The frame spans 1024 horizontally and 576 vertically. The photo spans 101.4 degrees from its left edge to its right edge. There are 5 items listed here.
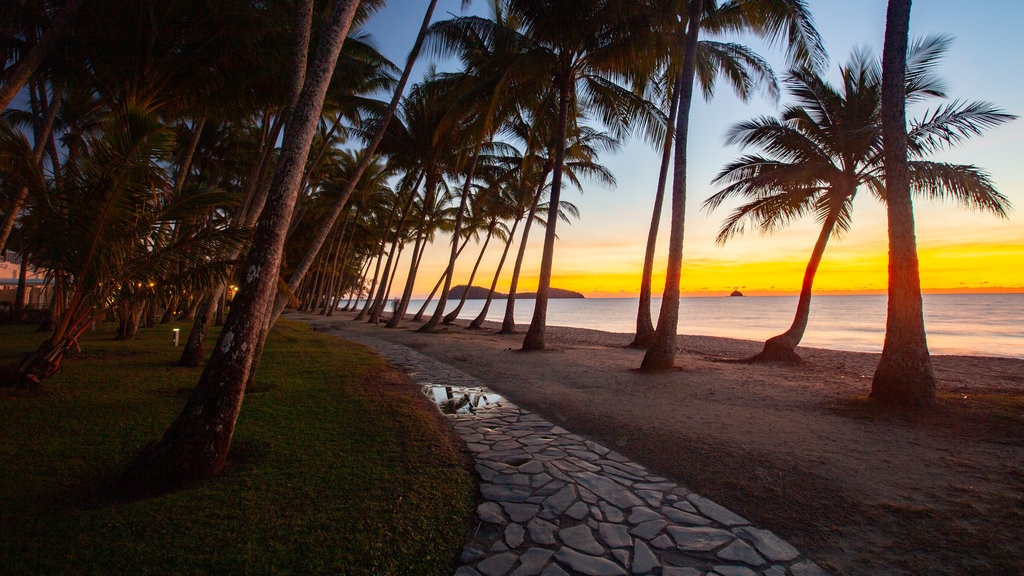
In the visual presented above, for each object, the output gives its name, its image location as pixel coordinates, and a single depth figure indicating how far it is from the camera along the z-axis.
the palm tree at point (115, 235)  4.94
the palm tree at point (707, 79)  11.73
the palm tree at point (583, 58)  10.44
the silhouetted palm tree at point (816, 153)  9.68
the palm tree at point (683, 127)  8.79
